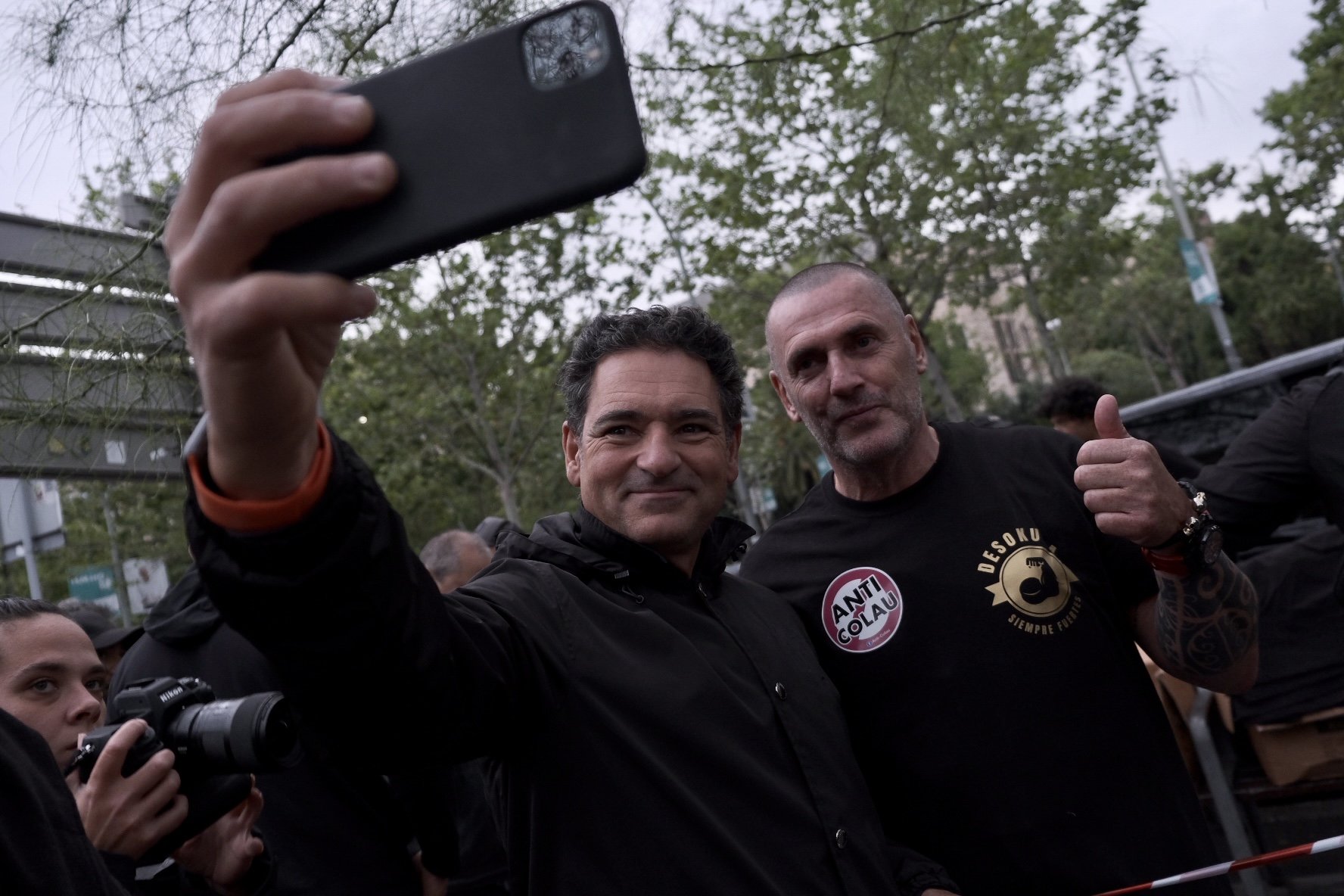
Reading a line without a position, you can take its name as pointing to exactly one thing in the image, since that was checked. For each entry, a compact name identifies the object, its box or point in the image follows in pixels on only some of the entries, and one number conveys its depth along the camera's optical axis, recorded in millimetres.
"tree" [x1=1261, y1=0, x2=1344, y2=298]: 25797
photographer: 1880
